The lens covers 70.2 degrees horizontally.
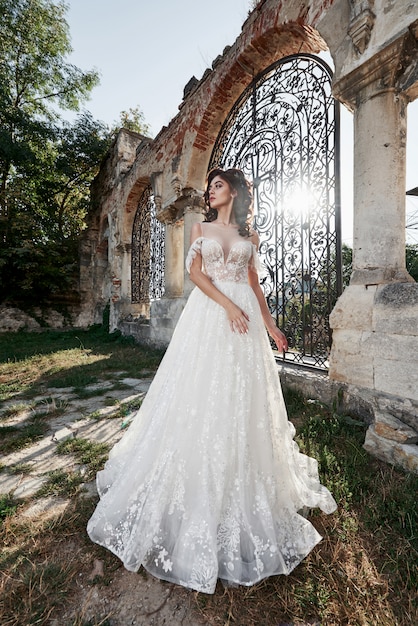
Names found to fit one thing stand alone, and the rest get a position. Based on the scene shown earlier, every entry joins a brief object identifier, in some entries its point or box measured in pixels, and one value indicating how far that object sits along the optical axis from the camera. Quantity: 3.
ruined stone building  2.29
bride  1.32
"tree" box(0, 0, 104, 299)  10.85
